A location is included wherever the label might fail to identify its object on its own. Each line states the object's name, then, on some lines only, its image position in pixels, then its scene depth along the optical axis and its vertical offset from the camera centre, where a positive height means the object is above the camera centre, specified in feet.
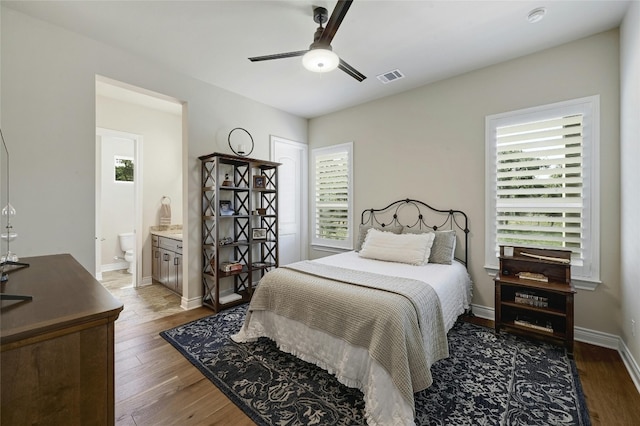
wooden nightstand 8.18 -2.69
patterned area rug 5.71 -4.13
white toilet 18.04 -2.01
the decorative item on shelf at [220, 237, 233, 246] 11.86 -1.24
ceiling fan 6.72 +4.23
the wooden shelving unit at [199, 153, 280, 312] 11.64 -0.56
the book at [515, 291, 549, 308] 8.64 -2.74
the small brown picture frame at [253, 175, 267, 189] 13.35 +1.49
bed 5.55 -2.45
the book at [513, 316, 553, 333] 8.40 -3.49
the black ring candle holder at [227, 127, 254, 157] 12.96 +3.28
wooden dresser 2.40 -1.39
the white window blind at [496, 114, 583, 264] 8.87 +0.97
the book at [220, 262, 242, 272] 11.89 -2.35
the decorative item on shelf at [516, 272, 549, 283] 8.62 -2.01
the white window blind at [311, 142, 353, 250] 14.80 +0.92
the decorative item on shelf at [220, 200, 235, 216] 11.84 +0.18
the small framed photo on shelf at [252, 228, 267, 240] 13.24 -1.03
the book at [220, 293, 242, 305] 11.82 -3.77
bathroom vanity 12.91 -2.30
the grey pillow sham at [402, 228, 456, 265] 10.14 -1.30
